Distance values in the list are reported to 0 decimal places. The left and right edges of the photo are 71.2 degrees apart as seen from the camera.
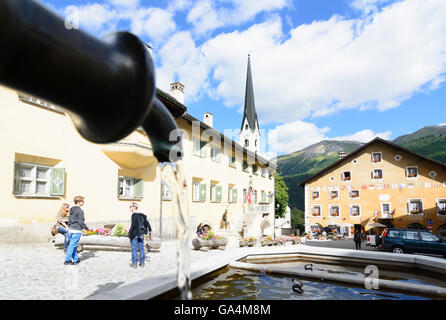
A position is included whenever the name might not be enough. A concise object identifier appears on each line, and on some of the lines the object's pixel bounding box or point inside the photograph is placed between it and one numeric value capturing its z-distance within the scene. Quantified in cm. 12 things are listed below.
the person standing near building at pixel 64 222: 1037
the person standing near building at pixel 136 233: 870
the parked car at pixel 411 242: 1523
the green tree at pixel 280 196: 5875
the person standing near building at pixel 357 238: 1881
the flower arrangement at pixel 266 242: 1621
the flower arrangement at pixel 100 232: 1199
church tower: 6694
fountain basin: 552
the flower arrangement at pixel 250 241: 1559
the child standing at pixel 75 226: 832
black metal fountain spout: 84
